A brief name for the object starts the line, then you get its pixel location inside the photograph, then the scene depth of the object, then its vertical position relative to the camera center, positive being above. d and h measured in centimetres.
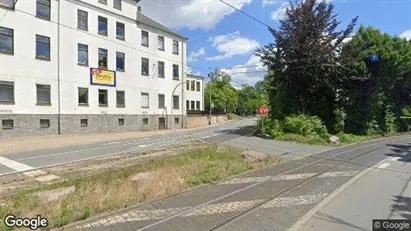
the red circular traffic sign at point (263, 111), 2636 +28
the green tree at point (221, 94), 6888 +448
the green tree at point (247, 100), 9325 +429
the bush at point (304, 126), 2528 -87
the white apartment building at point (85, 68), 2436 +415
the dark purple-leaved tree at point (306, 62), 2747 +434
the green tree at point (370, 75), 3011 +354
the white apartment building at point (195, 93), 5582 +373
